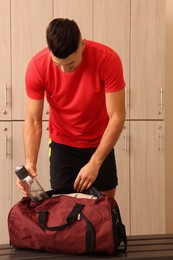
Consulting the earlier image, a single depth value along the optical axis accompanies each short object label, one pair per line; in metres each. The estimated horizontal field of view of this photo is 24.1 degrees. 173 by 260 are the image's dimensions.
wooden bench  1.53
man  1.84
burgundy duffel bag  1.48
